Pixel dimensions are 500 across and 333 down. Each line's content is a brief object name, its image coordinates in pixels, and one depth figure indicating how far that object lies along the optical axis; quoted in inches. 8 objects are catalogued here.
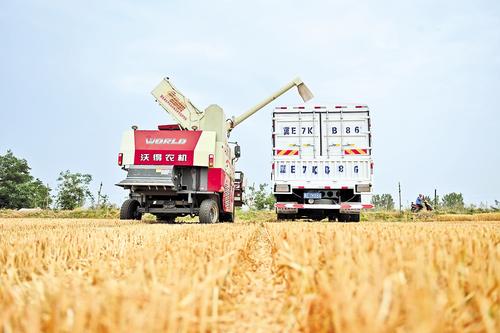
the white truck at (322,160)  439.5
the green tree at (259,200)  1809.8
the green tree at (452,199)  2925.7
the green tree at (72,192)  1626.5
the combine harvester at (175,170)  363.3
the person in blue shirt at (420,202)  990.4
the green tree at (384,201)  2835.4
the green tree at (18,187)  2050.9
